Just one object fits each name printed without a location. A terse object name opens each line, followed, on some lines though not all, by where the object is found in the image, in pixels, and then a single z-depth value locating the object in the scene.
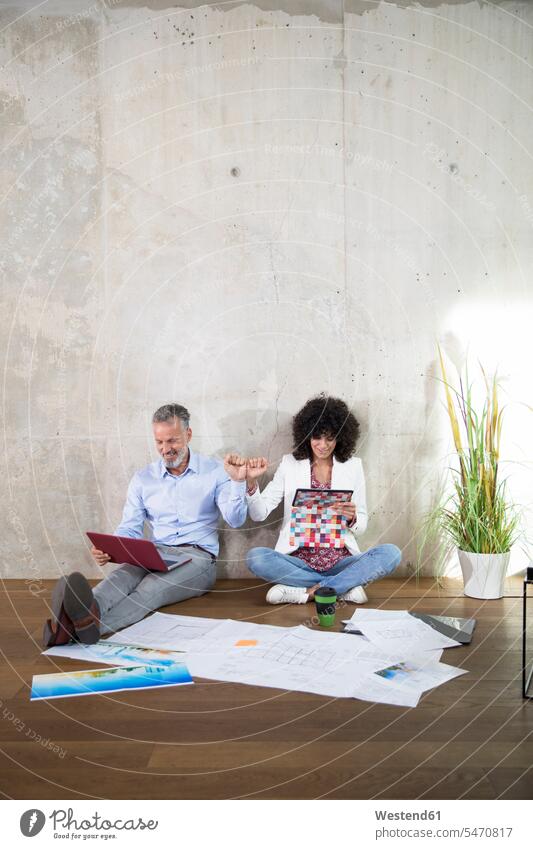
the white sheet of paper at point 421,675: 2.25
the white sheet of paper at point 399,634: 2.57
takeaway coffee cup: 2.83
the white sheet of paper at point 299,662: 2.23
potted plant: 3.39
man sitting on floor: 3.12
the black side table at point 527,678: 2.13
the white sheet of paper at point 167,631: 2.69
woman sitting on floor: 3.26
